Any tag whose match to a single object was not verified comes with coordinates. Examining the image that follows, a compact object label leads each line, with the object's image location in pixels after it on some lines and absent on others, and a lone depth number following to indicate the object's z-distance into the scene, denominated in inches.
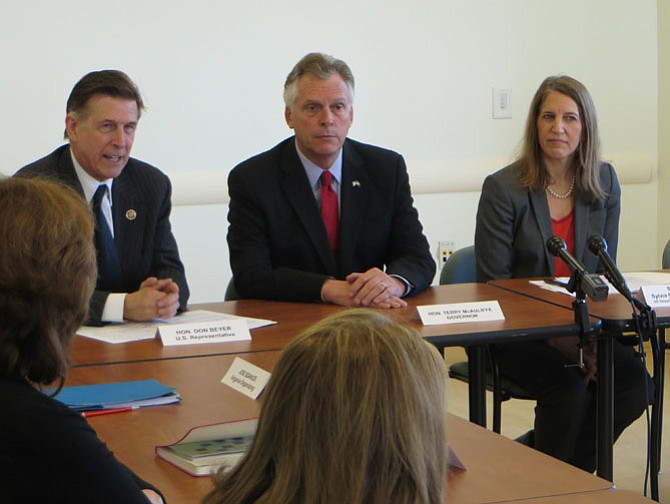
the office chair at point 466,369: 139.9
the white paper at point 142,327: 113.1
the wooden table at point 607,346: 118.0
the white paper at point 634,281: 136.2
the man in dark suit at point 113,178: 133.1
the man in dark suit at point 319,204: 142.9
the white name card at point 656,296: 126.8
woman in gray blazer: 144.1
